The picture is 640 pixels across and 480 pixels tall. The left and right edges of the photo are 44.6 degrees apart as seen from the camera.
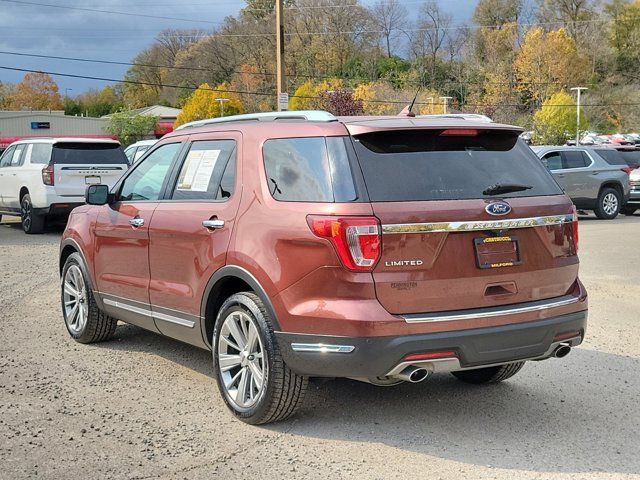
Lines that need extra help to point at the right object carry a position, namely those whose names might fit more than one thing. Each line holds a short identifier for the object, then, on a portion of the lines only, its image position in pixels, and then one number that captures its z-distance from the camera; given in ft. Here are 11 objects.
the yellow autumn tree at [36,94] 404.98
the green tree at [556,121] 171.12
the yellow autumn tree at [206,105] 269.85
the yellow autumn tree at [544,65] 249.14
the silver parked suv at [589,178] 66.80
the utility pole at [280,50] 86.67
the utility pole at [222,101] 248.11
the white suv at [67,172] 50.52
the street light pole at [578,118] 191.87
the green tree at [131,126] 288.10
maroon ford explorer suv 13.51
